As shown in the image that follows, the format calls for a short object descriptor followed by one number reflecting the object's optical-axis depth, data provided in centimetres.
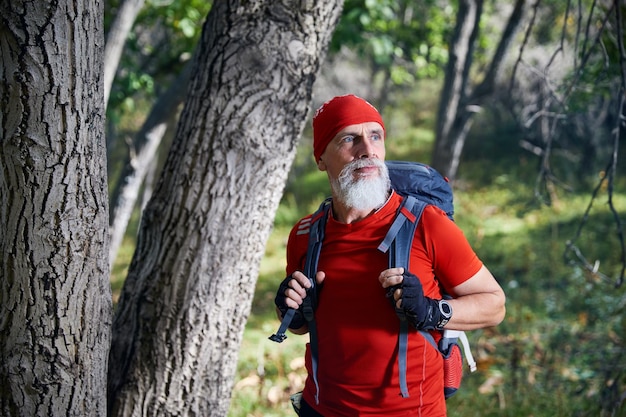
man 243
